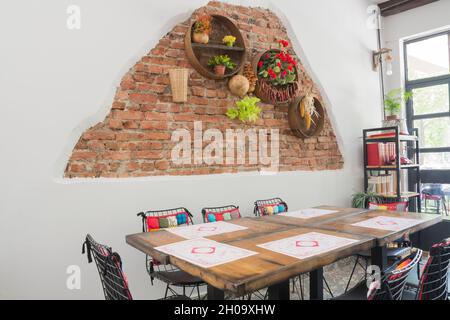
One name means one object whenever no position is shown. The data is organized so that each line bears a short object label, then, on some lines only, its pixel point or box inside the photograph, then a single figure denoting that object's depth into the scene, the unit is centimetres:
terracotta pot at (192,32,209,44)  287
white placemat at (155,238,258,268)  143
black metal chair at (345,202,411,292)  263
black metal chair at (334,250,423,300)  123
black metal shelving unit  400
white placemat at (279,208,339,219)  245
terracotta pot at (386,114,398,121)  427
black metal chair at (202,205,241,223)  256
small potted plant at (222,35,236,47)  306
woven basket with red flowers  332
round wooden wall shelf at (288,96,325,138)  358
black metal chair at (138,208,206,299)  213
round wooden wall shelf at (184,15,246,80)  288
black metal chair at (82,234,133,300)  140
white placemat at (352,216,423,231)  200
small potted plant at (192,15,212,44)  286
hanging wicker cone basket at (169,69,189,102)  275
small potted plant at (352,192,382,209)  411
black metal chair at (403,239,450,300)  154
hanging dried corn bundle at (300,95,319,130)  359
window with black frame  450
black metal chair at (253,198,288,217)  293
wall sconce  453
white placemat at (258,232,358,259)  153
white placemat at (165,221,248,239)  192
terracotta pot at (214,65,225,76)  299
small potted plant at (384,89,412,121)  428
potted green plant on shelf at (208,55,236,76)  299
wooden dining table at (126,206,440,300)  127
